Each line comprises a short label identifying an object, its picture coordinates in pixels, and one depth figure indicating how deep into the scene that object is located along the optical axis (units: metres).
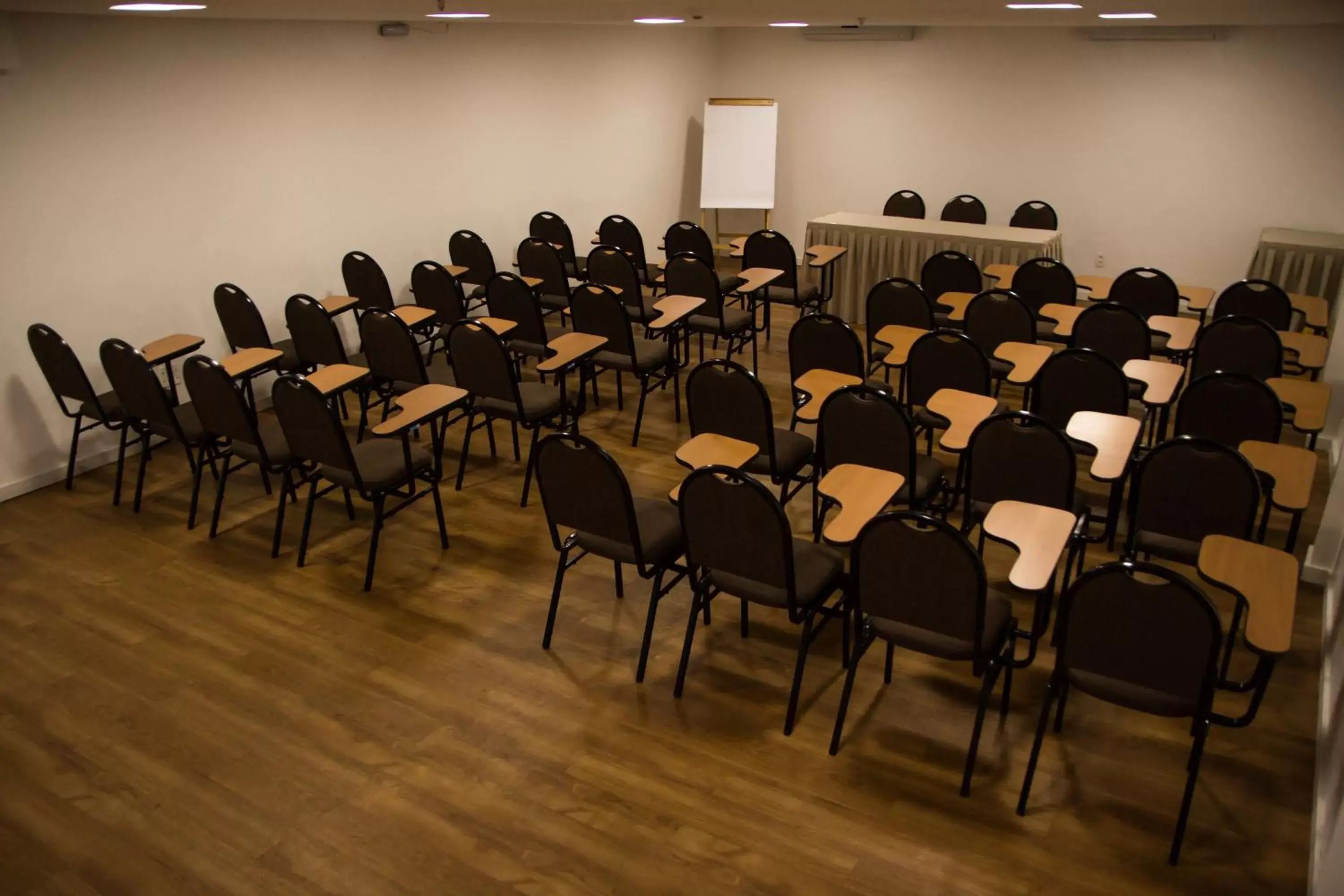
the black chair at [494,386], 5.81
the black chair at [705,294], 7.44
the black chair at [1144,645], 3.11
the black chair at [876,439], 4.66
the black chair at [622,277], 7.68
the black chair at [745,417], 5.02
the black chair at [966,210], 10.04
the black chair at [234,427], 5.24
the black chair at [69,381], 5.79
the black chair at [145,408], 5.53
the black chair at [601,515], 4.13
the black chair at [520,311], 6.83
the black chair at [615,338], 6.58
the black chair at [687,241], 8.84
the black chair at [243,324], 6.79
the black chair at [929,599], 3.44
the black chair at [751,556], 3.78
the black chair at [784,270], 8.11
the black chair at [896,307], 6.64
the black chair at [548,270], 8.11
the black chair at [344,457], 4.90
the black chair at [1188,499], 4.03
